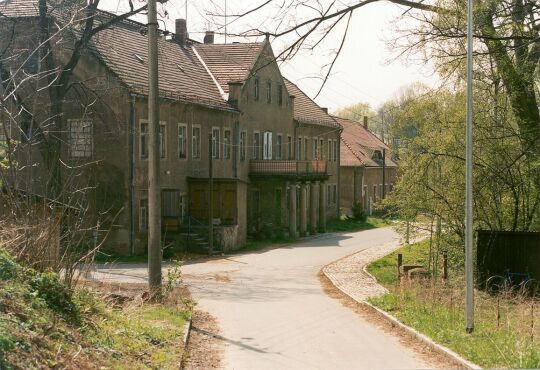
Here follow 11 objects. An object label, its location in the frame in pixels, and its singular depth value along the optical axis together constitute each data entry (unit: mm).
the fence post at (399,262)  21806
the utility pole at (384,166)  65000
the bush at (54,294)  10422
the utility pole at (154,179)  15391
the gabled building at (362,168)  61344
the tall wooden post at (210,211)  32906
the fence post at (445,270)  20452
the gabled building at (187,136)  30984
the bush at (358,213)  57750
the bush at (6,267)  9673
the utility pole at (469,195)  12492
